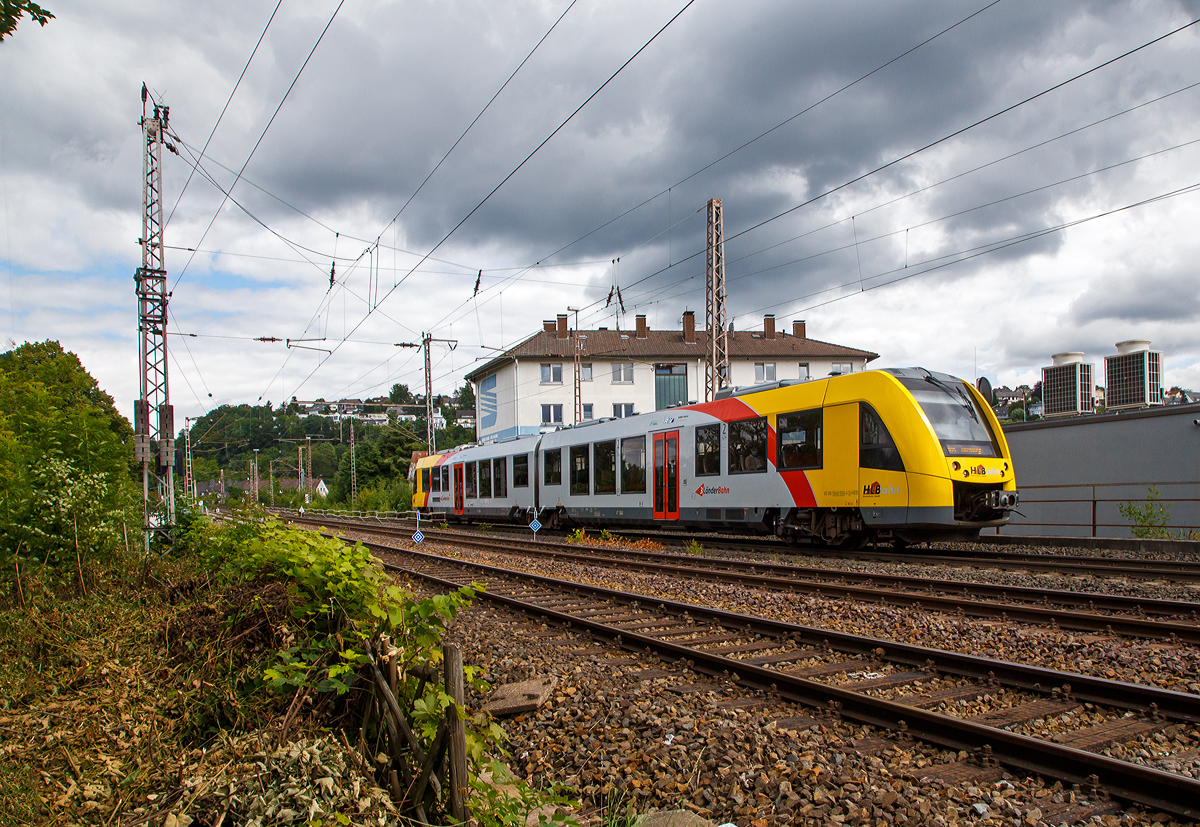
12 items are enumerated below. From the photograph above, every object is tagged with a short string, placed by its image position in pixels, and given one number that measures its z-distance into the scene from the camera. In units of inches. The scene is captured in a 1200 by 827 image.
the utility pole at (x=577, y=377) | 1267.0
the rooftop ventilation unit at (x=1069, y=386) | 1024.9
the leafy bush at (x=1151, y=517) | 586.2
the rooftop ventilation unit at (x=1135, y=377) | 928.3
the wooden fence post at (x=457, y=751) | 114.0
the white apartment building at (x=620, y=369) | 1910.7
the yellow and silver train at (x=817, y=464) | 457.7
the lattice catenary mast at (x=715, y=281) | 831.7
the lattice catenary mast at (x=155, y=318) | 600.4
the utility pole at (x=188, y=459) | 1579.7
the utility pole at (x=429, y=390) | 1365.7
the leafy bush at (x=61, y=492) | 321.1
